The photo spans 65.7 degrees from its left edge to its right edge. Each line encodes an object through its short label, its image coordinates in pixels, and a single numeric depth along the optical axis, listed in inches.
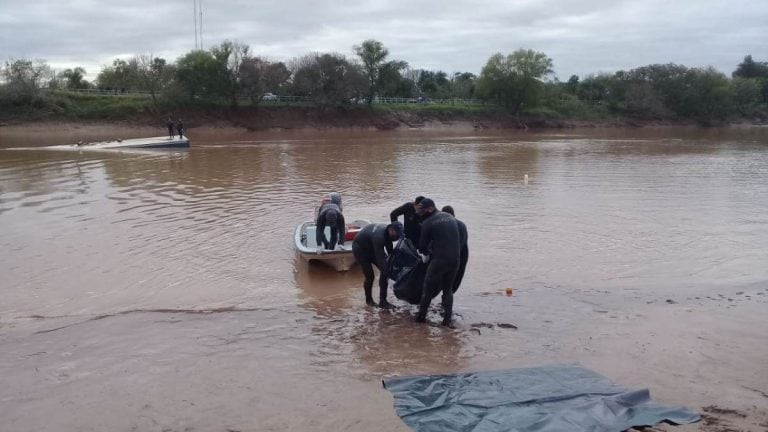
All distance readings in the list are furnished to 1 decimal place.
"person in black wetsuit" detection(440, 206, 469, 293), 310.8
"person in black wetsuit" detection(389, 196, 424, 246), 327.6
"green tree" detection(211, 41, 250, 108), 2444.6
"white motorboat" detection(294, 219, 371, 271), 398.3
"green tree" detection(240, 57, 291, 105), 2471.7
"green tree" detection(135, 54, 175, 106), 2458.2
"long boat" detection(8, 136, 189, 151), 1354.6
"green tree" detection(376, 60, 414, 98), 2898.6
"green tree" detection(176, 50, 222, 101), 2409.0
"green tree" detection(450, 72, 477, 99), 3457.2
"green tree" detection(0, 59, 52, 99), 2112.5
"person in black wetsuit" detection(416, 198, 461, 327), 299.3
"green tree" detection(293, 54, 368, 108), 2586.1
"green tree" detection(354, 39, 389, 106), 2864.2
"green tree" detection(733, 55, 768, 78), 4647.1
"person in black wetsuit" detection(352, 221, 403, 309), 331.6
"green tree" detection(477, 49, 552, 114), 3053.6
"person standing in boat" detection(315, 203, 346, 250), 408.8
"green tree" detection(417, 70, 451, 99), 3470.5
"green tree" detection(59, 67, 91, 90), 2696.9
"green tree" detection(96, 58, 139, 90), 2541.8
